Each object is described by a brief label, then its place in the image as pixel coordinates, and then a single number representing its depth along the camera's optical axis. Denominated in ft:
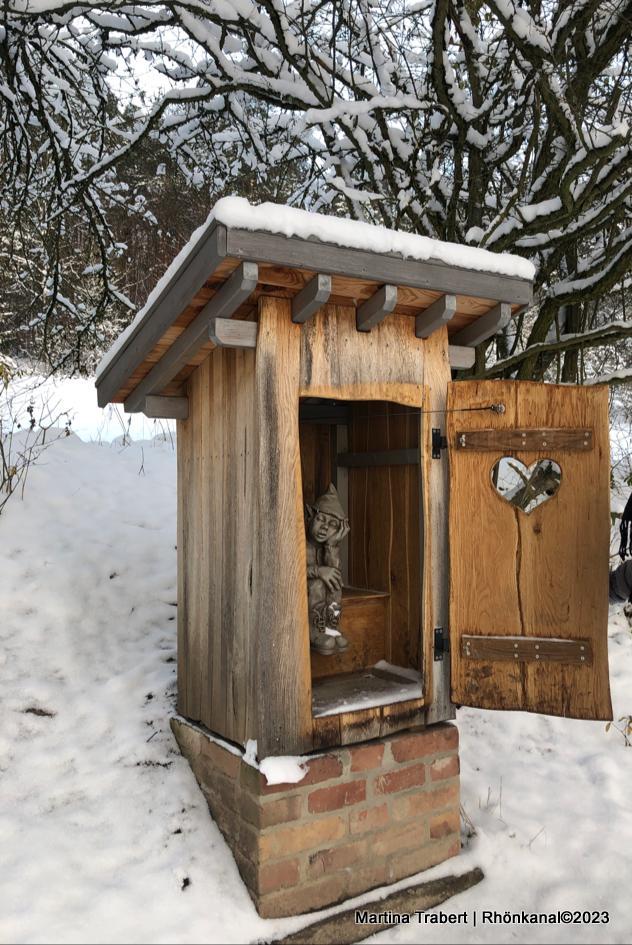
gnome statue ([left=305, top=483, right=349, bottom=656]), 10.11
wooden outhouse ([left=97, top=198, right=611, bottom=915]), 7.96
